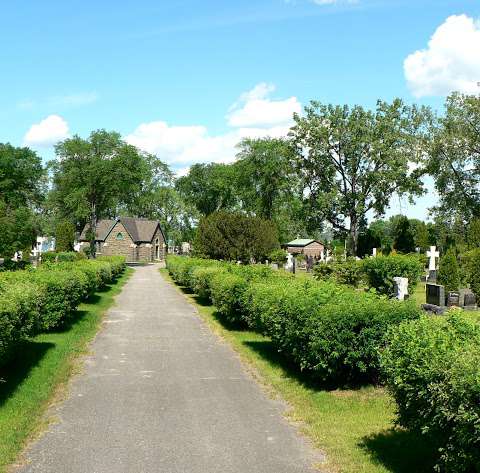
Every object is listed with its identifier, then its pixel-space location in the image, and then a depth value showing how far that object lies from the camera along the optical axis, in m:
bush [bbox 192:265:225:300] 22.26
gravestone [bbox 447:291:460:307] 22.97
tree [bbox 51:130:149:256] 67.31
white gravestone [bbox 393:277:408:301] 19.58
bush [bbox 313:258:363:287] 27.94
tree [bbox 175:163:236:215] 104.38
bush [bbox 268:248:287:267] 58.56
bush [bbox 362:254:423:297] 27.41
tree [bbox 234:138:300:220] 87.94
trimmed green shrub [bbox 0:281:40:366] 9.20
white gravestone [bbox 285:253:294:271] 50.62
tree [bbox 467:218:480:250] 29.59
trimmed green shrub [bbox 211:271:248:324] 16.47
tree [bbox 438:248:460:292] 26.70
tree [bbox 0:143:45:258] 64.25
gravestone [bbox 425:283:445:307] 21.98
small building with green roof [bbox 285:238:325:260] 97.00
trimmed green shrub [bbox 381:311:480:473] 4.77
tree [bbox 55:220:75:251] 70.88
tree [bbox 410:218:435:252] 60.41
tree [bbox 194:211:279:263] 30.27
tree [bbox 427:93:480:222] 45.38
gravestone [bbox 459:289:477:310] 23.18
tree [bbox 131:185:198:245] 104.44
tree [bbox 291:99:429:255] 50.62
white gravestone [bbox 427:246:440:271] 33.88
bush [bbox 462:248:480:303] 23.03
